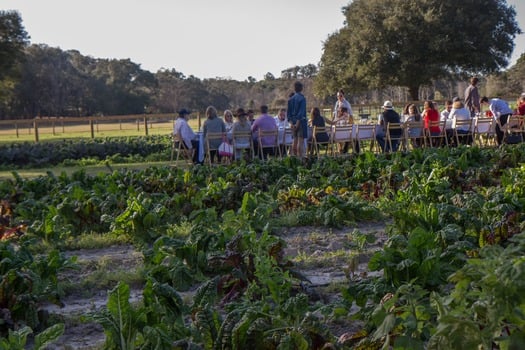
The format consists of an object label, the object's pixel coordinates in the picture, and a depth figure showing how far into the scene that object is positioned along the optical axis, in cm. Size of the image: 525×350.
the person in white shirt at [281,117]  1806
